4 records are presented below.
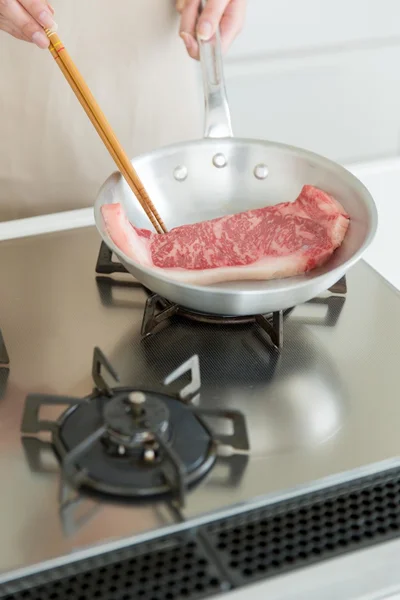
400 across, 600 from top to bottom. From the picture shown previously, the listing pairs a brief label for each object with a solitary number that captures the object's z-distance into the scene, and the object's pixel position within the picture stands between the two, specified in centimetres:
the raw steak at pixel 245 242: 82
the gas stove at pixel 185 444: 57
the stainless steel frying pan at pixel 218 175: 90
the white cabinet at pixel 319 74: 167
